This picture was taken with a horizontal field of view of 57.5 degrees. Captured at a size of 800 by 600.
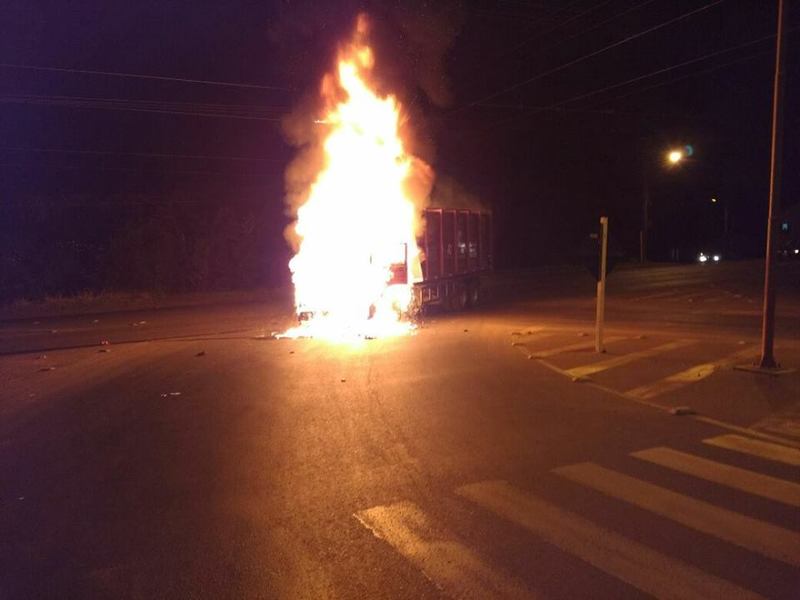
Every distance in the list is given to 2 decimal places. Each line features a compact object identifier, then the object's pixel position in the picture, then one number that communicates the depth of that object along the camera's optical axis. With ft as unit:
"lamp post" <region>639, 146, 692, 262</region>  125.39
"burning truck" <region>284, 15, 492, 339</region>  67.10
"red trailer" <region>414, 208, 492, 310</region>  72.74
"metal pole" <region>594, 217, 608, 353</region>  45.50
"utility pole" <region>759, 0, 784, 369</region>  37.70
